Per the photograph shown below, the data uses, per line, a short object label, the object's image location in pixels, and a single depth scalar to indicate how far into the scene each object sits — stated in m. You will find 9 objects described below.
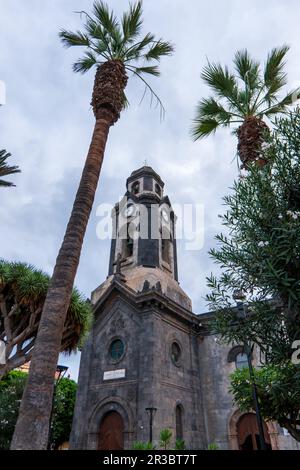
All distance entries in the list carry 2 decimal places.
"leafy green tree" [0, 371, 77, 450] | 19.38
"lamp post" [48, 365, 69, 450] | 14.96
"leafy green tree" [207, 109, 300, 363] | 6.45
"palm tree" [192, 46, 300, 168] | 11.30
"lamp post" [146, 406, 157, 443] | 16.99
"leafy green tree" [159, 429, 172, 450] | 15.78
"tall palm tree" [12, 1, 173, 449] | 5.46
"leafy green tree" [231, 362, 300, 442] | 6.65
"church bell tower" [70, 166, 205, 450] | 18.67
